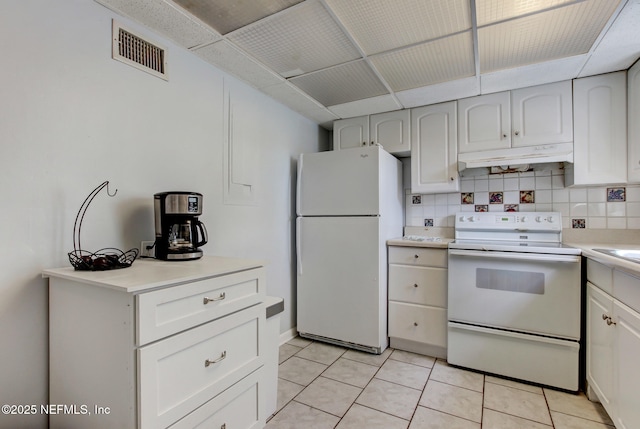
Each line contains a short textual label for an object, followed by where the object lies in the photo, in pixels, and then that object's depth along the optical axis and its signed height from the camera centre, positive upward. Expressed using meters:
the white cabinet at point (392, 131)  2.75 +0.80
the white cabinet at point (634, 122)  1.90 +0.61
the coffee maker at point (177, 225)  1.47 -0.04
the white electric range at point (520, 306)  1.87 -0.61
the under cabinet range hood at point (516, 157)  2.16 +0.44
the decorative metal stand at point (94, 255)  1.18 -0.18
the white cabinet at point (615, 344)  1.24 -0.62
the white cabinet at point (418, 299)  2.33 -0.68
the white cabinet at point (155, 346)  0.95 -0.47
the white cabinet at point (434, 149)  2.56 +0.59
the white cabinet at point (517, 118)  2.19 +0.76
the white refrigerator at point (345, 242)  2.41 -0.23
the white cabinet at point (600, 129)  2.04 +0.60
